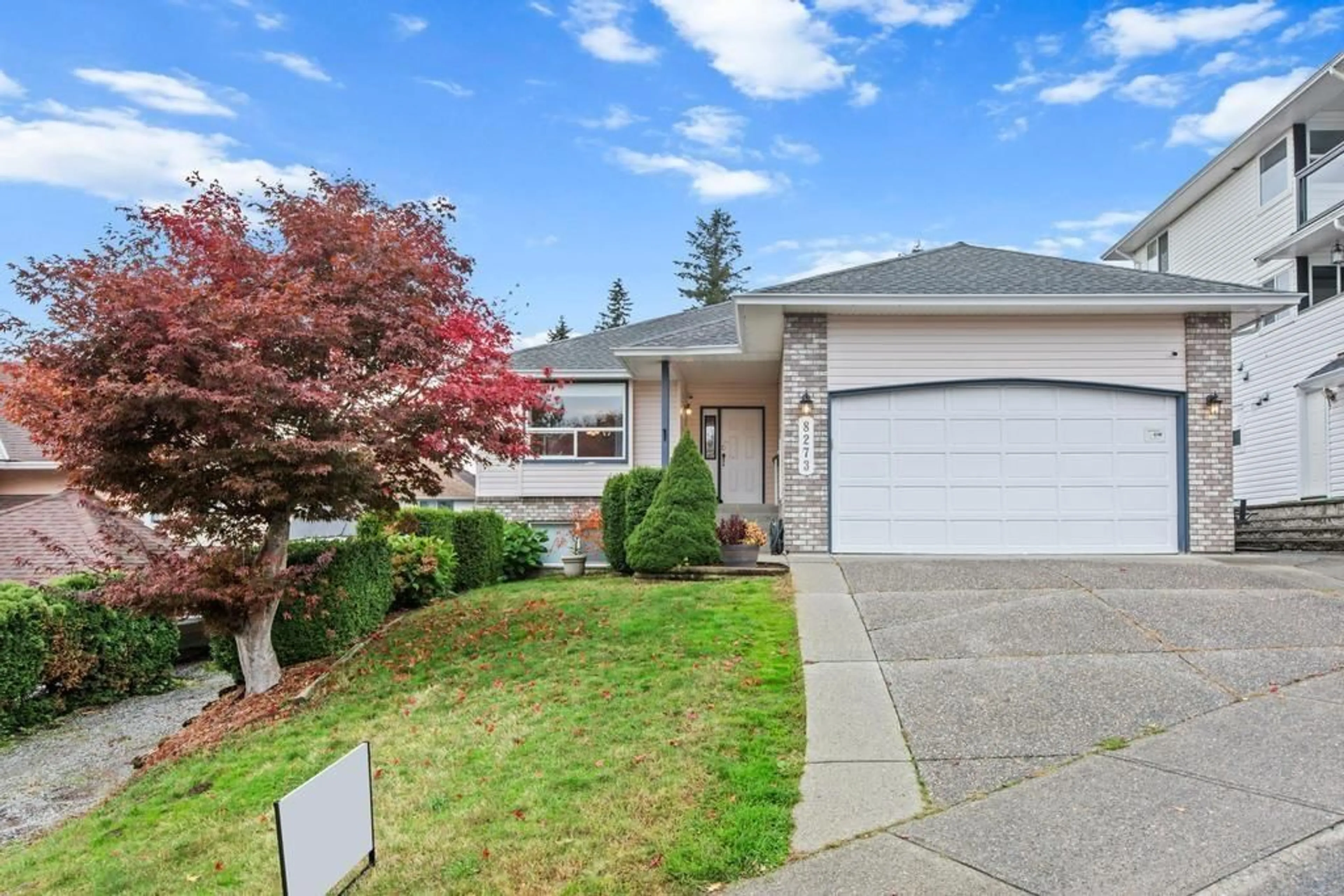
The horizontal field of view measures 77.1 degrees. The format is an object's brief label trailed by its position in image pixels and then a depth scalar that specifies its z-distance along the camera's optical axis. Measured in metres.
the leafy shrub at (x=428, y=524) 11.76
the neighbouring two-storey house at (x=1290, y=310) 14.47
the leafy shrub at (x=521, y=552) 13.93
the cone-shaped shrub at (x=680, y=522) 10.89
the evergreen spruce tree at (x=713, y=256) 47.91
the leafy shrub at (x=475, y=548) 12.35
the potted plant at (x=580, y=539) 13.61
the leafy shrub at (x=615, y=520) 12.87
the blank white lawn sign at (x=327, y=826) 2.93
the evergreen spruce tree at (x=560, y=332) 51.20
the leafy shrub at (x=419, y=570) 10.43
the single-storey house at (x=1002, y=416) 11.62
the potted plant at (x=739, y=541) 10.91
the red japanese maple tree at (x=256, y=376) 6.60
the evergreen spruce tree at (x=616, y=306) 51.91
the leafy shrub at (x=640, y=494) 12.27
